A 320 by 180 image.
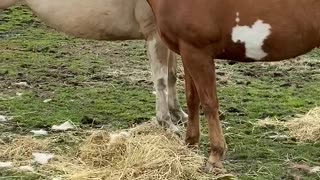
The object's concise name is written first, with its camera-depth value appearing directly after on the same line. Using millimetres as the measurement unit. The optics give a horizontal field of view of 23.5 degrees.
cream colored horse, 6375
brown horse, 4922
